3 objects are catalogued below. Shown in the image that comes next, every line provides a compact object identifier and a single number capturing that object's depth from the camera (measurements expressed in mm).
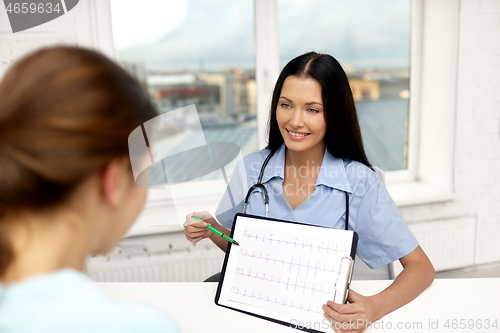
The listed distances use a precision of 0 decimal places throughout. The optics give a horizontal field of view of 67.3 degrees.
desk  887
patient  382
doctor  1091
